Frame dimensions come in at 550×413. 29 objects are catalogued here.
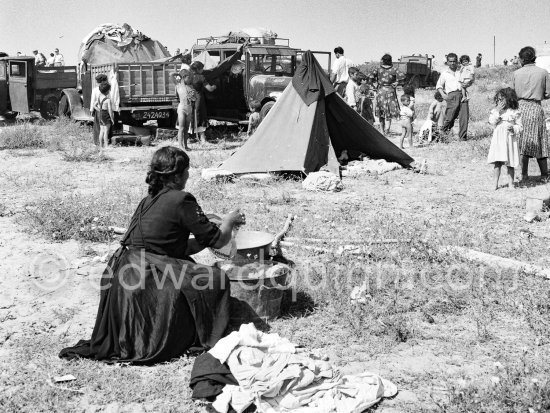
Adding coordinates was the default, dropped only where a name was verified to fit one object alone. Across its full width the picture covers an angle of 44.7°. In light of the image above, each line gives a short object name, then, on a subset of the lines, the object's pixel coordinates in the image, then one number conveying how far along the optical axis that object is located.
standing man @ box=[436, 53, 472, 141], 12.01
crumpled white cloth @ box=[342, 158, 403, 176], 9.15
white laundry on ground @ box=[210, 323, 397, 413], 3.19
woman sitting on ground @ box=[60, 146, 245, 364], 3.77
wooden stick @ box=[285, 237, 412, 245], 5.74
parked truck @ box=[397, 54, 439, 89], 32.34
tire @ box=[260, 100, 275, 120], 12.83
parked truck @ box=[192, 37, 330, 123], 13.10
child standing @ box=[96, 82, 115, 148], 11.86
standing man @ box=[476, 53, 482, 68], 46.47
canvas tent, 9.02
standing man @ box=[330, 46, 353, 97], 12.93
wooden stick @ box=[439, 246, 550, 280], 4.95
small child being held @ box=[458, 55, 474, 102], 12.09
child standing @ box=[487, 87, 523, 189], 7.65
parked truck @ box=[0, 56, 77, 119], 17.34
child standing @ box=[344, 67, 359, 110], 12.45
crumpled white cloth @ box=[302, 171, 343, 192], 8.18
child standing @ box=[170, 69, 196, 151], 11.51
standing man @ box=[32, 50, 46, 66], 22.54
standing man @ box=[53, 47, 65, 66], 22.22
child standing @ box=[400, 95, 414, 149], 11.17
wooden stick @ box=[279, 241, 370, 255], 5.52
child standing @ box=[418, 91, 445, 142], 12.45
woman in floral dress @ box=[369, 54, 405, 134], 12.20
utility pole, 56.91
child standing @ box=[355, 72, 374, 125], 12.73
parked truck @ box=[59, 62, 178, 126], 12.91
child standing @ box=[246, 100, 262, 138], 12.75
